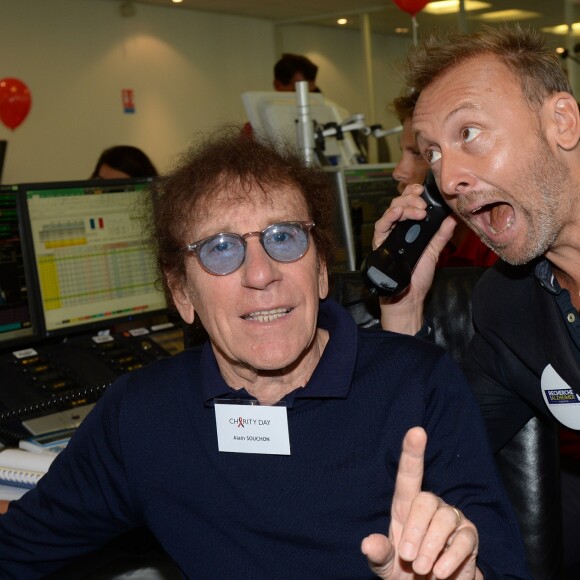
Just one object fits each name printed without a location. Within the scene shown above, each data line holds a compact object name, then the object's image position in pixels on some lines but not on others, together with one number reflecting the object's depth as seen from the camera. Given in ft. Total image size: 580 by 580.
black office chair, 5.01
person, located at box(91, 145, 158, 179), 12.89
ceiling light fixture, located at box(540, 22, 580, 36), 27.89
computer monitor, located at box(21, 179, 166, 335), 7.45
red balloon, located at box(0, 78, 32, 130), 23.35
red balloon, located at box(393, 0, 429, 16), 20.94
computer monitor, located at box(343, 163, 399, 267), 10.08
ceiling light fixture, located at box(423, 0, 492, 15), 29.94
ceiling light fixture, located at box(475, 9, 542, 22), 30.48
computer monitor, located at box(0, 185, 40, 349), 7.17
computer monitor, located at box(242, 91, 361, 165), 11.27
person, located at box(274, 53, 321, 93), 16.20
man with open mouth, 5.03
